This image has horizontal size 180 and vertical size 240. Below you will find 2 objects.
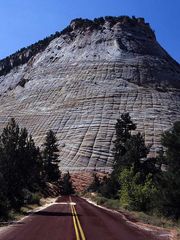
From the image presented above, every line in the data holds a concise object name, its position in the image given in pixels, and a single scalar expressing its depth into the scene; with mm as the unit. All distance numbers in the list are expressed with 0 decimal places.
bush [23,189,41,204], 21292
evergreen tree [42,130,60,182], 39214
